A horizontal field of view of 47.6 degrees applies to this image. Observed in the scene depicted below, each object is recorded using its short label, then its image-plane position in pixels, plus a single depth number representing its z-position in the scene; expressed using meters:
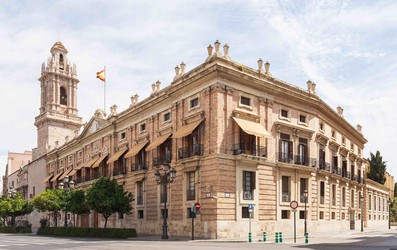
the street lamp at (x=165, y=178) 30.17
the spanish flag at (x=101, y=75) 59.43
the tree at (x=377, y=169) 71.75
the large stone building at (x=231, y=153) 31.84
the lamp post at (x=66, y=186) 40.32
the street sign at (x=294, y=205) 24.71
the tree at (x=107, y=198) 35.72
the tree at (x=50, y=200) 44.91
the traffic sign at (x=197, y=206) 28.64
